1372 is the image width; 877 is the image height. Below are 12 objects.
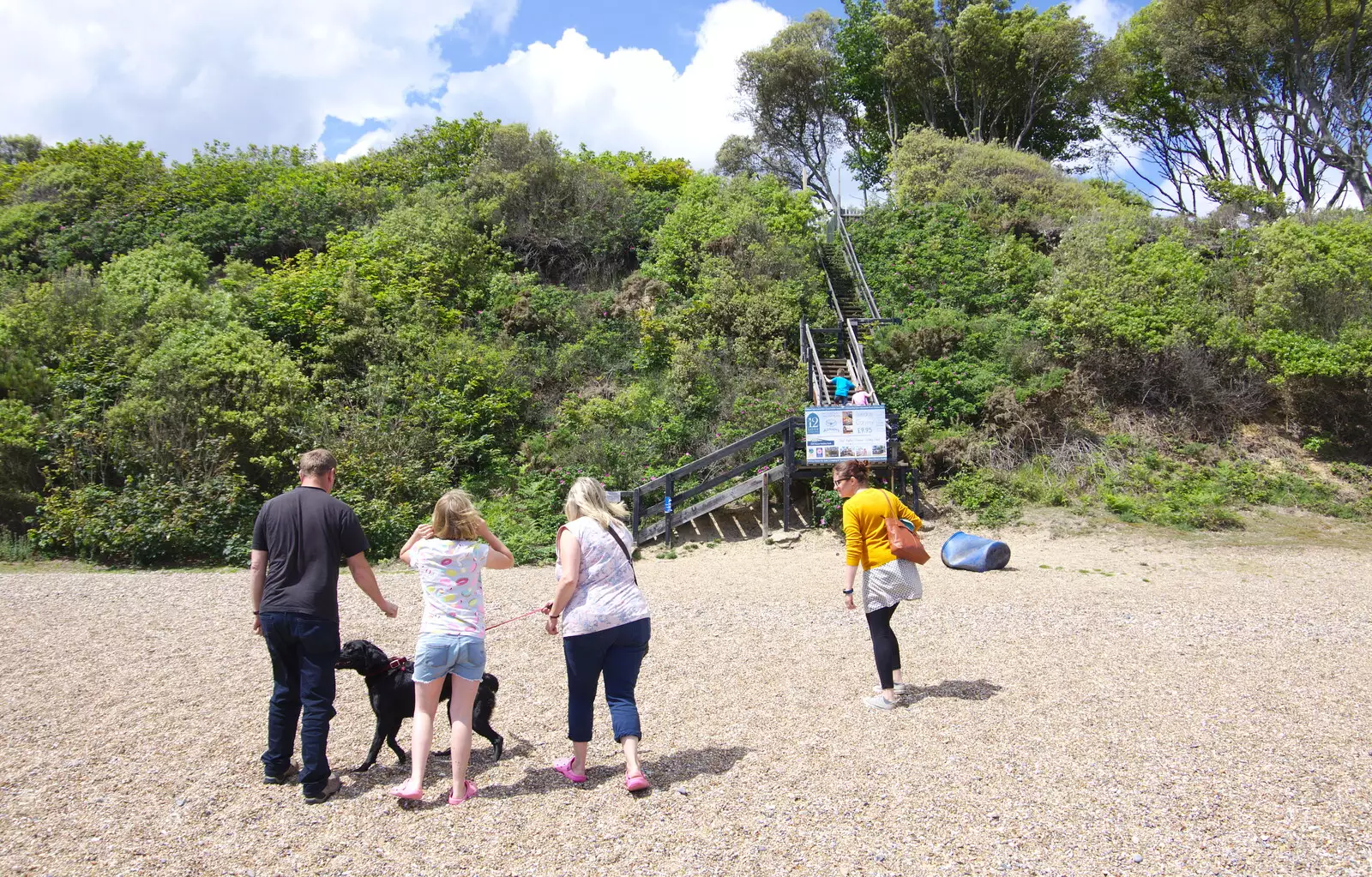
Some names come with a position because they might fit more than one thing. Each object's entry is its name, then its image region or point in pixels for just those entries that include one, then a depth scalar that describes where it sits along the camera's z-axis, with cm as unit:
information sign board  1134
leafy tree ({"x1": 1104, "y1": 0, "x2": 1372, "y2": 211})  1977
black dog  406
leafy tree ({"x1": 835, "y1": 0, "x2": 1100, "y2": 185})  2434
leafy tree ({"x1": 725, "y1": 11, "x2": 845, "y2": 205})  2720
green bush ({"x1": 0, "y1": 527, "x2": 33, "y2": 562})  1145
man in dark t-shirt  375
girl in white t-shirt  373
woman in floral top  376
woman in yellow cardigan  488
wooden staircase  1161
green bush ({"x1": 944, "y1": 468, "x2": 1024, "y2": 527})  1190
